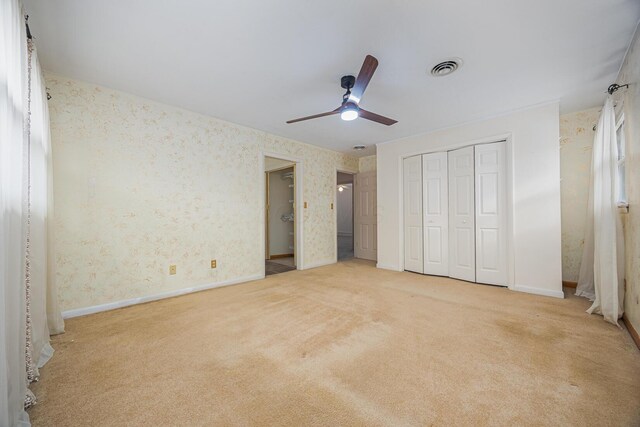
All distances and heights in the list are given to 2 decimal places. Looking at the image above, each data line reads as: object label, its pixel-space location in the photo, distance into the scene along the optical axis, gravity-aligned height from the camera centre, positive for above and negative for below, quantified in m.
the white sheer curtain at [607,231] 2.25 -0.18
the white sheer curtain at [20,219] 1.10 -0.01
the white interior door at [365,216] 5.55 -0.05
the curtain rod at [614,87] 2.23 +1.12
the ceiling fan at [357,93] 1.89 +1.06
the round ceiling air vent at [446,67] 2.21 +1.34
